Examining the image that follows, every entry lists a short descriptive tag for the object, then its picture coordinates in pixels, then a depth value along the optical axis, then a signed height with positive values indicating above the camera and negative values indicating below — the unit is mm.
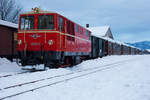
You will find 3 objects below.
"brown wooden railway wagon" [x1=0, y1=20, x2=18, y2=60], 14047 +846
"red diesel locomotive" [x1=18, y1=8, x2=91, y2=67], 10125 +705
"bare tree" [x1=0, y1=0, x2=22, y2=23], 36391 +8380
